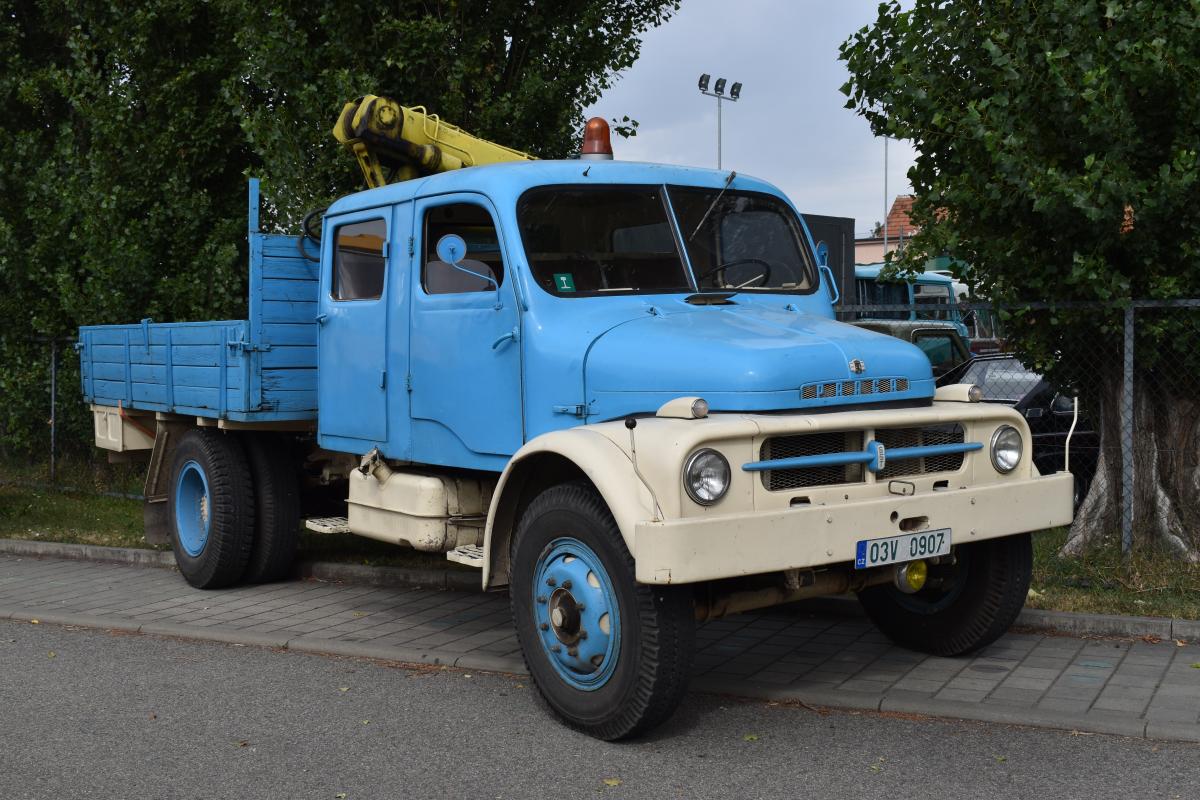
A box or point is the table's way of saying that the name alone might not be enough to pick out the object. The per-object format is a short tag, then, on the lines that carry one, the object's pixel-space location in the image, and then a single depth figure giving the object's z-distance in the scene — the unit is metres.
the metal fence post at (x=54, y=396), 13.38
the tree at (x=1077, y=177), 7.08
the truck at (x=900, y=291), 20.48
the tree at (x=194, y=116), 11.09
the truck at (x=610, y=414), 4.71
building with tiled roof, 42.44
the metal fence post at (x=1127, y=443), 7.66
